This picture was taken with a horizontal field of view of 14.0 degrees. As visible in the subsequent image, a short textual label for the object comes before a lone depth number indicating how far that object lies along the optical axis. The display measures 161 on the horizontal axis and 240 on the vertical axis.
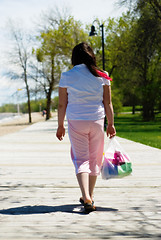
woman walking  7.06
